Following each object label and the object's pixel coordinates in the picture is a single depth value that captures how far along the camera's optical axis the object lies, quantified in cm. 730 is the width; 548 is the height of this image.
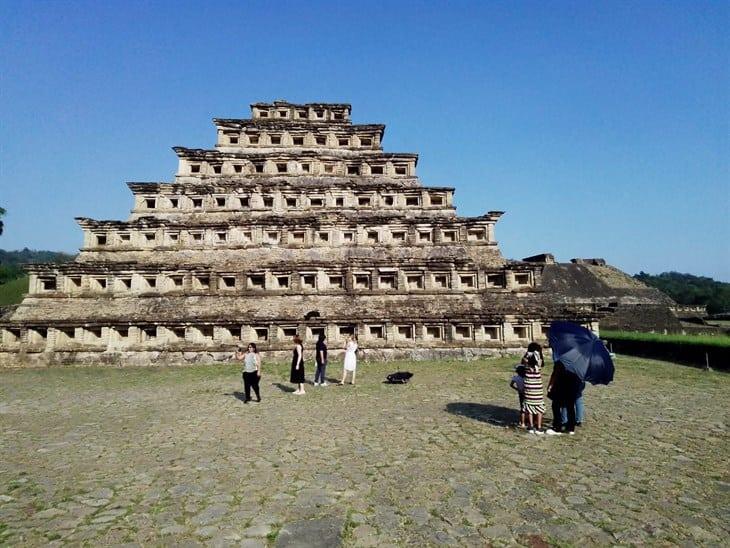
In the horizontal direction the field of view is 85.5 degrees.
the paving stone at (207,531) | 496
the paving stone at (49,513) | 545
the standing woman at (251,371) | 1176
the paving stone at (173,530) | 502
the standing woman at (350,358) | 1424
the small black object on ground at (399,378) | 1420
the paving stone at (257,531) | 496
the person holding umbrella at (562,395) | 868
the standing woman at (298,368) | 1278
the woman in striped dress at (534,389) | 883
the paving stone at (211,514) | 529
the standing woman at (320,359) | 1393
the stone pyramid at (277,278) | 1936
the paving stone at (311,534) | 478
